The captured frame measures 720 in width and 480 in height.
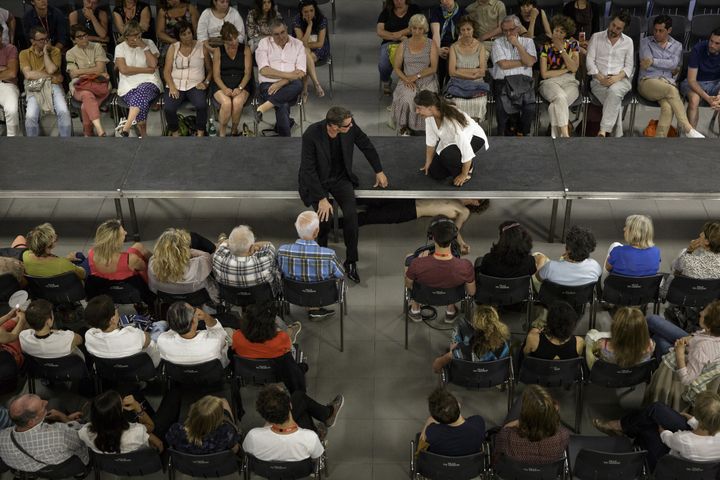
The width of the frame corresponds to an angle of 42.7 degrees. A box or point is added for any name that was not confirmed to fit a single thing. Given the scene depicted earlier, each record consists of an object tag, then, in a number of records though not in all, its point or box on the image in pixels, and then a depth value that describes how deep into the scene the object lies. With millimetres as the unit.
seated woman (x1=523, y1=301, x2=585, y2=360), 5410
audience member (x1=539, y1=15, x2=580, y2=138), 8508
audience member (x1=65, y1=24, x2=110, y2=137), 8695
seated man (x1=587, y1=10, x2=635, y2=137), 8508
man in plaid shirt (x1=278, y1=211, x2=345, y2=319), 6164
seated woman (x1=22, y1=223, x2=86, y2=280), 6207
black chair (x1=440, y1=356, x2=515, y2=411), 5523
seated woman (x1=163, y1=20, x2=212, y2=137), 8609
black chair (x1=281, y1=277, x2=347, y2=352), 6160
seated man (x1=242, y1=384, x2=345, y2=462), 4824
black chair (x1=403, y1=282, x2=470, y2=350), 6188
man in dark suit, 6996
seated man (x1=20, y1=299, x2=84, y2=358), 5555
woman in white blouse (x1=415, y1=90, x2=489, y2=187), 6883
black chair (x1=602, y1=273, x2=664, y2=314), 6129
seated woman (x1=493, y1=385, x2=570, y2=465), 4809
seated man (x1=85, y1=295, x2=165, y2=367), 5543
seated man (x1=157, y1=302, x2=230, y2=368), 5484
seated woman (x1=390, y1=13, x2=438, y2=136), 8633
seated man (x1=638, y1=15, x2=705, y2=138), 8492
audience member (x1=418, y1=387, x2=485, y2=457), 4905
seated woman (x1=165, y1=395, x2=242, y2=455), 4855
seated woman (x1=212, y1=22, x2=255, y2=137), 8641
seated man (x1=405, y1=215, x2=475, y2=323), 6105
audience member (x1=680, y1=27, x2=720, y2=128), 8508
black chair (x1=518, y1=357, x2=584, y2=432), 5520
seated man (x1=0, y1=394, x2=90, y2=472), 4961
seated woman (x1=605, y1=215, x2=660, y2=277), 6148
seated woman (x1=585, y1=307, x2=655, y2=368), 5359
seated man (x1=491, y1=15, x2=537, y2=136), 8586
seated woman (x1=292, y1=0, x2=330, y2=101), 9195
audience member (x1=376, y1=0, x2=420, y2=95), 9188
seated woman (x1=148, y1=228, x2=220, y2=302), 6039
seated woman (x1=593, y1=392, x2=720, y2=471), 4809
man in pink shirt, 8633
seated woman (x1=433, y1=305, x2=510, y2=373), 5465
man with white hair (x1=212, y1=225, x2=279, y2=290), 6074
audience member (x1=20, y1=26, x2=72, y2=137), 8742
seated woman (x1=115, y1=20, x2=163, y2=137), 8648
